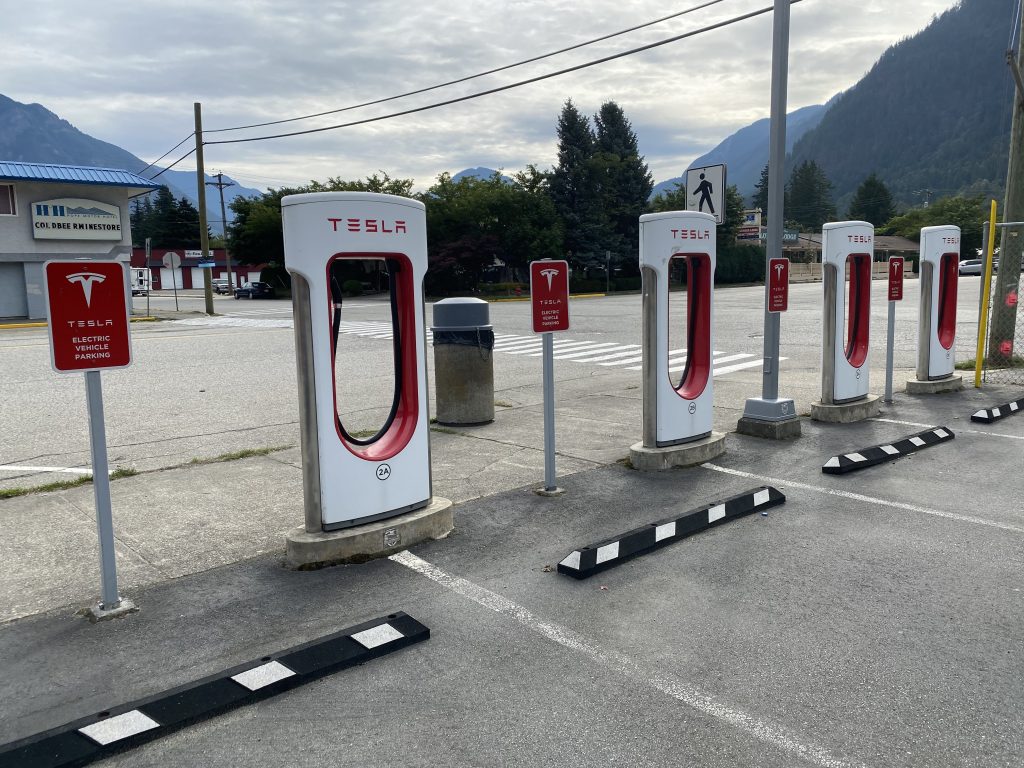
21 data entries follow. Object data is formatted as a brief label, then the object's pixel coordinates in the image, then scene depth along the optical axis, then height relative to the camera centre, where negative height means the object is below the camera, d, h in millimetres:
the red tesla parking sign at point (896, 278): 9750 -108
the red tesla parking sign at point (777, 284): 7883 -124
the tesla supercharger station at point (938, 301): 10273 -426
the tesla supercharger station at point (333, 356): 4473 -452
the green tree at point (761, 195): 120938 +11885
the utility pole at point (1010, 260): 12072 +104
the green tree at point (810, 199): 126250 +11293
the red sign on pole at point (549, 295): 5914 -136
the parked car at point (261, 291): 55344 -625
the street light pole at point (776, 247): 7777 +245
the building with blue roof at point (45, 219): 28703 +2453
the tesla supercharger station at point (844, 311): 8469 -445
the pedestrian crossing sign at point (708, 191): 8422 +875
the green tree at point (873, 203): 119062 +9808
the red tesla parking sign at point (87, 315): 3812 -141
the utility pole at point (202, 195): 32969 +3666
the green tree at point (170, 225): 94500 +7183
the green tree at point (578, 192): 54156 +5611
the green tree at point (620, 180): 55344 +6727
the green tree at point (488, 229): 50156 +3093
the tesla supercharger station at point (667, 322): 6574 -450
